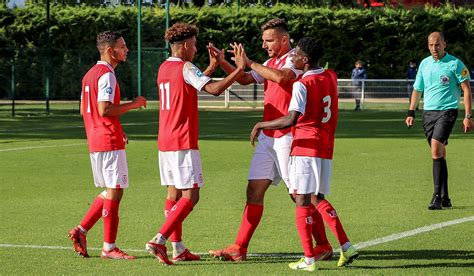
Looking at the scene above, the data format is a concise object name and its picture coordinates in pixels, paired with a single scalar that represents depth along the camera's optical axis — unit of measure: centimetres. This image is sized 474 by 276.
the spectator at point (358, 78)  4288
